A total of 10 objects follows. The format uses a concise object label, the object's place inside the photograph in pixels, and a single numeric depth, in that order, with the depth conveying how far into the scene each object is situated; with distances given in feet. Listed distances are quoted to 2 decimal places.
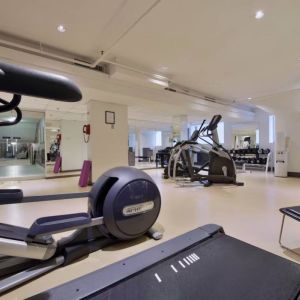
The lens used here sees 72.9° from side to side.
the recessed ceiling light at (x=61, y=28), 10.26
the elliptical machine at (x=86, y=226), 4.58
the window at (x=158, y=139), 55.63
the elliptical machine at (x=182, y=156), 17.38
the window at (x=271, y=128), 30.22
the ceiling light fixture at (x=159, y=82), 16.47
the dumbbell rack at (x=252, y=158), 29.53
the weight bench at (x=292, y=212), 6.06
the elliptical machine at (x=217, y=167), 17.49
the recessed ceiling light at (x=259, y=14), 9.18
